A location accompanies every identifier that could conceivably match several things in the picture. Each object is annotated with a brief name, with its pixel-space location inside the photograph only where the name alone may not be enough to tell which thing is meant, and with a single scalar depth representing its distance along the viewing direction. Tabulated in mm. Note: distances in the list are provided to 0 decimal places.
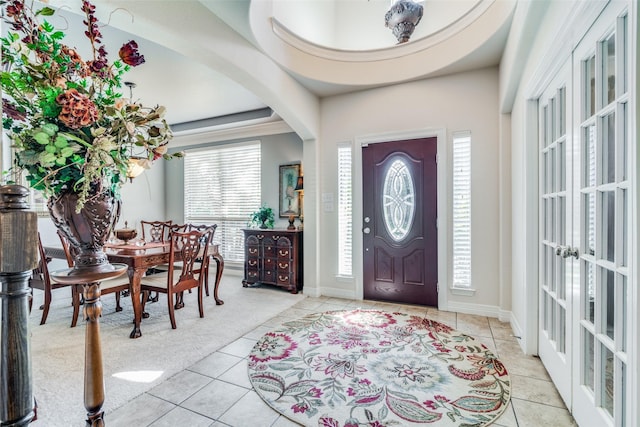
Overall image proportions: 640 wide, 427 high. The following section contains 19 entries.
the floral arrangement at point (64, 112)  903
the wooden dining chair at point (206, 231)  3590
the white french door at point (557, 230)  1838
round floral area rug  1833
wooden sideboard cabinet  4488
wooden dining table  2926
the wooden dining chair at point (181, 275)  3141
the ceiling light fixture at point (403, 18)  3557
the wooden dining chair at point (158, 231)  4676
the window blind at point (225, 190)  5633
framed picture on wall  5102
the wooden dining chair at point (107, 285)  3102
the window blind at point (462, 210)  3559
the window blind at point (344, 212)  4223
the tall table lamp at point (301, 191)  4820
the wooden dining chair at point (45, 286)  3109
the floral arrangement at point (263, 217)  5004
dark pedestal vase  1036
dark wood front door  3729
